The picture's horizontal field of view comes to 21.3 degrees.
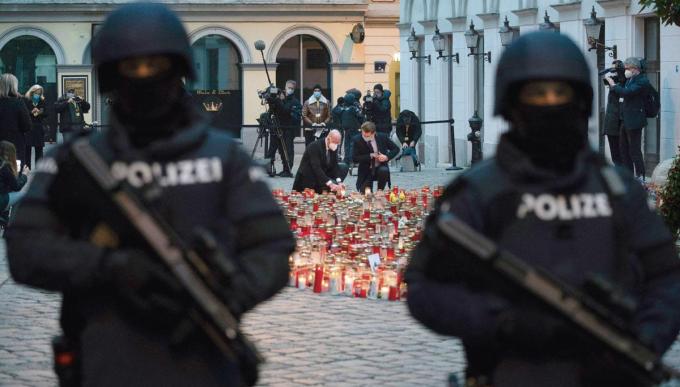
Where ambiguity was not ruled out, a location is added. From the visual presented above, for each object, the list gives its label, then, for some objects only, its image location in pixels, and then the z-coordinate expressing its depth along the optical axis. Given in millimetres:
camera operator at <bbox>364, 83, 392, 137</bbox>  38094
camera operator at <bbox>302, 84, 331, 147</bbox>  37938
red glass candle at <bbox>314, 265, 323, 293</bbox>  14297
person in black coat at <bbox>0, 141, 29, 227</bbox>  18344
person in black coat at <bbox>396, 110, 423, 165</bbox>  35781
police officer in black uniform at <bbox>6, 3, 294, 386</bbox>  4438
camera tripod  33625
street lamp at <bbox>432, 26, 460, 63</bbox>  39312
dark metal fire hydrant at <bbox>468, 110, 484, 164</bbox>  33188
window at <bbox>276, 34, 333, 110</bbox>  56969
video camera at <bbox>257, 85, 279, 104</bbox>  35500
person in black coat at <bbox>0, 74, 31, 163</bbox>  23906
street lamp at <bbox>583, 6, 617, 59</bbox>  28308
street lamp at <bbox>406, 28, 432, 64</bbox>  42469
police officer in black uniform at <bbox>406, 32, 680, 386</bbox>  4367
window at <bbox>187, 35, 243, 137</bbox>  56531
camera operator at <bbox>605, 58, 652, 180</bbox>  23781
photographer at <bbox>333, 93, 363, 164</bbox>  36362
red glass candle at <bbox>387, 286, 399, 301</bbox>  13664
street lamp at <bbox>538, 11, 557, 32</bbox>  30423
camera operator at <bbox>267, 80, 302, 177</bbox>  34031
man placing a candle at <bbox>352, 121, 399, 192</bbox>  25375
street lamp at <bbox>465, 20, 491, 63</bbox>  35969
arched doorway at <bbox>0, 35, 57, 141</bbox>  55062
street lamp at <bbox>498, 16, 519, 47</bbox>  33281
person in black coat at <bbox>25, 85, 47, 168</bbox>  32194
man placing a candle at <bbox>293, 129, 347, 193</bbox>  21169
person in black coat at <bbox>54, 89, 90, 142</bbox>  37438
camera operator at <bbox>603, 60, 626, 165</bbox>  24078
